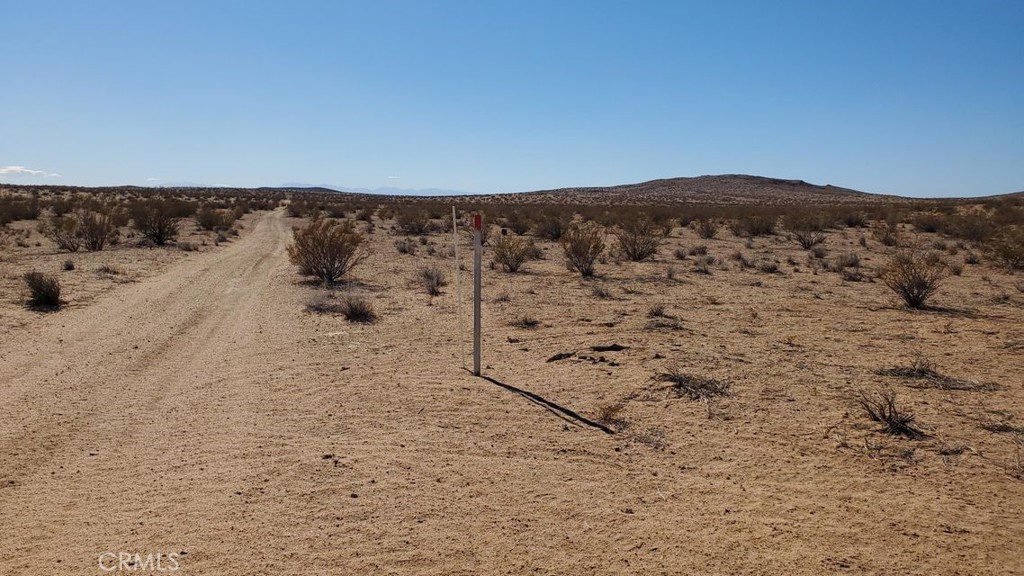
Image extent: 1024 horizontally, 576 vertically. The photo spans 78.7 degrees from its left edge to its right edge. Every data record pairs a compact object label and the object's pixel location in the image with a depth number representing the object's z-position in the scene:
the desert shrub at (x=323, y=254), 16.19
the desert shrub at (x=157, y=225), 24.59
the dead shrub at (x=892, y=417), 5.85
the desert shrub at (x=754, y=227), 31.43
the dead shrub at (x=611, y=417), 6.28
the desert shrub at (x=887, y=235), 25.27
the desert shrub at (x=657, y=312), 11.46
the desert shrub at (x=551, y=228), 28.78
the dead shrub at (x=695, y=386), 7.09
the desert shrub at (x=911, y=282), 12.23
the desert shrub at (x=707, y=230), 30.23
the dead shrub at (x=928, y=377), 7.23
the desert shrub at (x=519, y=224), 31.84
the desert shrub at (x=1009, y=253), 17.11
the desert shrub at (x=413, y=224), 32.47
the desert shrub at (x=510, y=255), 18.36
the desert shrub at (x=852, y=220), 35.66
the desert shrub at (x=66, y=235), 21.98
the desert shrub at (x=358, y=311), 11.52
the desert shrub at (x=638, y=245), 21.39
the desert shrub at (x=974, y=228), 25.30
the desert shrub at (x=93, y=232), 22.12
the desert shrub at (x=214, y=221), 32.03
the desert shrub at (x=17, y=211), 31.05
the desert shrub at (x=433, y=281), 14.50
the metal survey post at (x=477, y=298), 7.77
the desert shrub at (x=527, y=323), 11.04
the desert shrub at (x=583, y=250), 17.53
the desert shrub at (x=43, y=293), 11.80
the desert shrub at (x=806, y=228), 24.43
